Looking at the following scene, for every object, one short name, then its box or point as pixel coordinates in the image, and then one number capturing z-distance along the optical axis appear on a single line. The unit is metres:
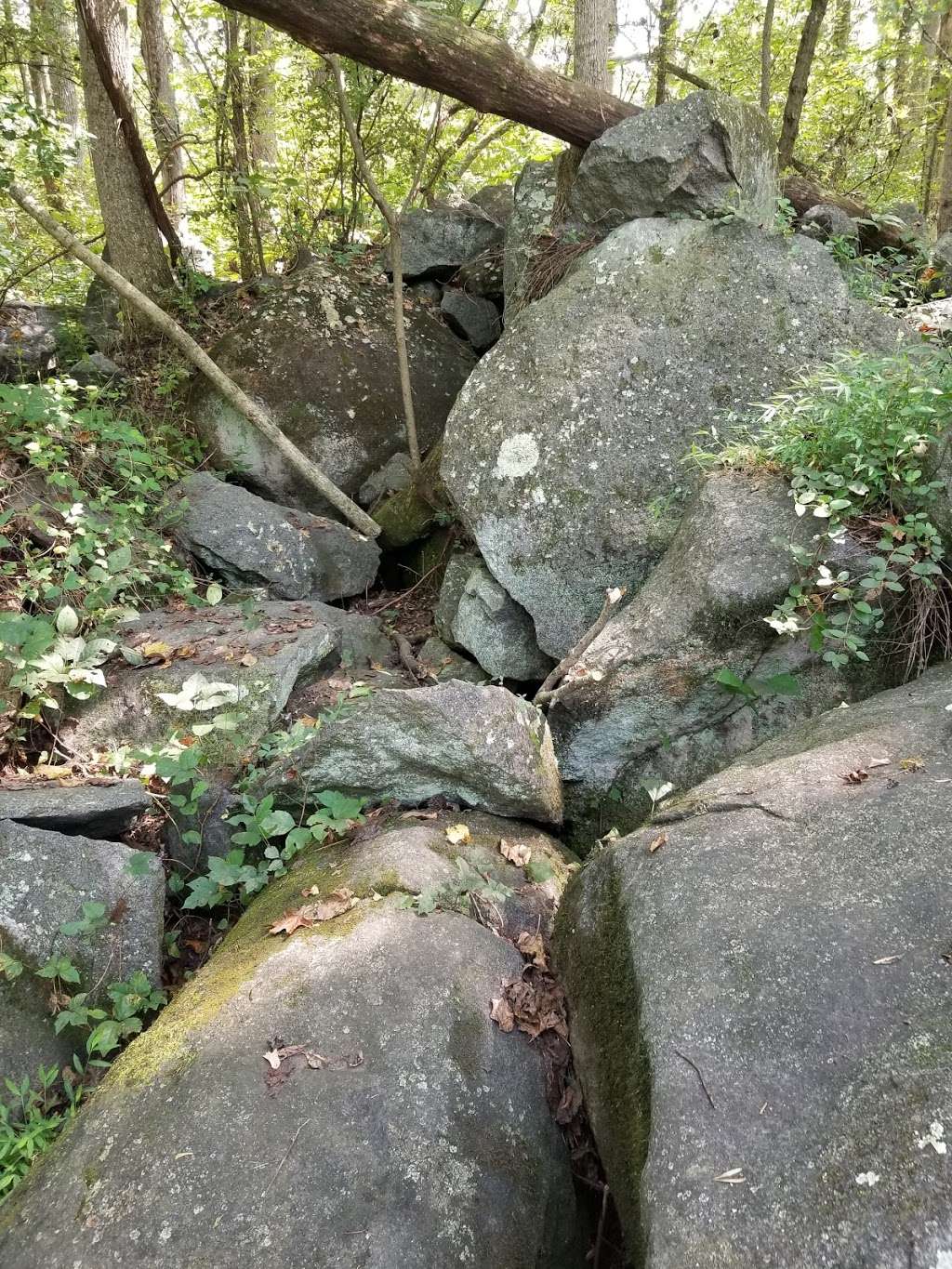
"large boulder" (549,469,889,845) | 4.01
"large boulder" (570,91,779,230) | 5.78
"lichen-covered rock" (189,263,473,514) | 7.20
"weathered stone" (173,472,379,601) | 6.19
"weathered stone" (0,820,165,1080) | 3.01
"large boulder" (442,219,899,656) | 5.25
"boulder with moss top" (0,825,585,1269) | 2.03
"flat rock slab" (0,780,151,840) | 3.53
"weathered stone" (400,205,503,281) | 8.60
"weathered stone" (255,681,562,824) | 3.60
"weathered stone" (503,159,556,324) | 6.87
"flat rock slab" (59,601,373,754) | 4.43
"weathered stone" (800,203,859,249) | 6.50
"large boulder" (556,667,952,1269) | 1.63
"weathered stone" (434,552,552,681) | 5.53
